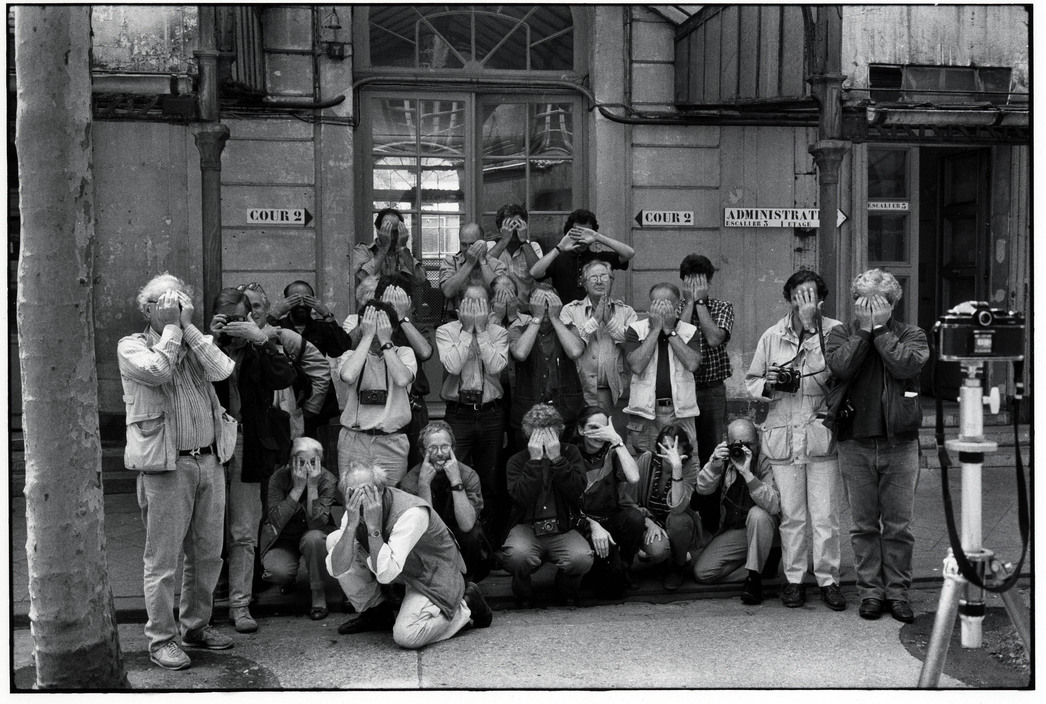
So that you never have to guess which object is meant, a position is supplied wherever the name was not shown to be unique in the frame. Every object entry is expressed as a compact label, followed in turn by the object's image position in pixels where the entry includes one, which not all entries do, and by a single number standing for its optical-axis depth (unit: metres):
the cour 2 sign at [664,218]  10.14
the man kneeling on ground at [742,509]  6.40
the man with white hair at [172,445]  5.27
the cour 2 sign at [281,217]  9.63
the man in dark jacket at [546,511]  6.18
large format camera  4.17
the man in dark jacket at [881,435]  5.92
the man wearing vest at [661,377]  7.16
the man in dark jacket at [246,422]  5.98
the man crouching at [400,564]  5.57
